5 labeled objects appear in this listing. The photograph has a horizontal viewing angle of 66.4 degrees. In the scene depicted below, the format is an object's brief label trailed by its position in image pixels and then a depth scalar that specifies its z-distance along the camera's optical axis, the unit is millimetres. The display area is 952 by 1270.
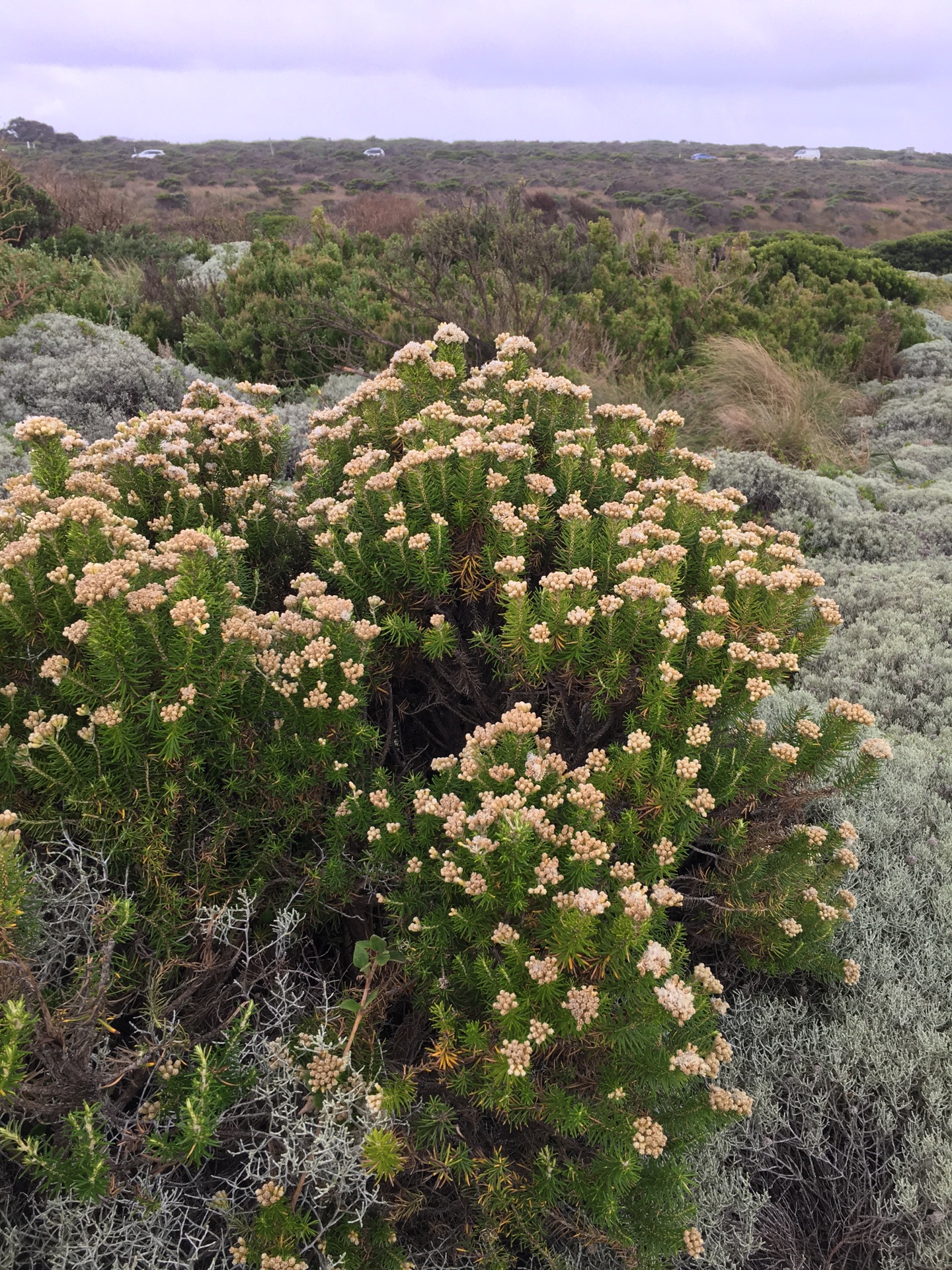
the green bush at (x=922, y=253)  20875
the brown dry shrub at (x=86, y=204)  13578
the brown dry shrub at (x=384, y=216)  15539
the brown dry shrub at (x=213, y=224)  16172
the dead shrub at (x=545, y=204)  16266
